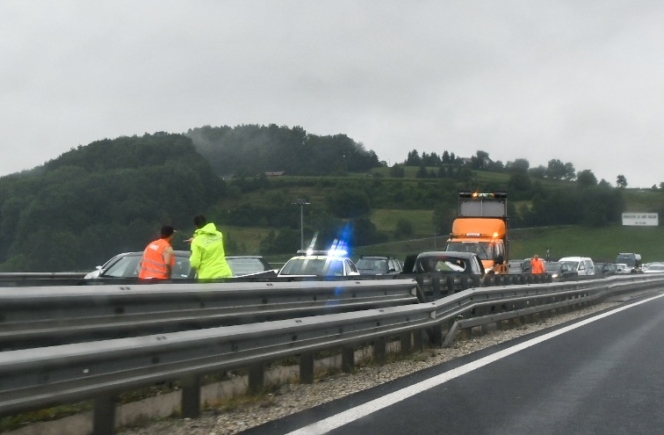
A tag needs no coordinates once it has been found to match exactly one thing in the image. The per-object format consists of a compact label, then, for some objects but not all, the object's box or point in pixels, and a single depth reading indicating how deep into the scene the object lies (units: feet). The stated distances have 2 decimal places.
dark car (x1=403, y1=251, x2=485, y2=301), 67.59
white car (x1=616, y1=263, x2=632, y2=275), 180.45
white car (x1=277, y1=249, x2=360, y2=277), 78.18
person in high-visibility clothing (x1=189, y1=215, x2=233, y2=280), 43.68
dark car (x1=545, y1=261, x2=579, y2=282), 150.30
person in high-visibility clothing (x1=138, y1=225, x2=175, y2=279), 41.96
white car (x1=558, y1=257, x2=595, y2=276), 157.28
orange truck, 103.35
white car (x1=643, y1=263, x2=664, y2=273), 210.38
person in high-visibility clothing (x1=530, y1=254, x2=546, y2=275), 116.16
